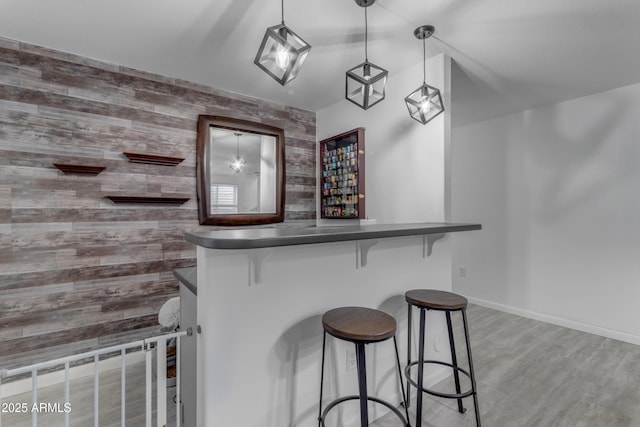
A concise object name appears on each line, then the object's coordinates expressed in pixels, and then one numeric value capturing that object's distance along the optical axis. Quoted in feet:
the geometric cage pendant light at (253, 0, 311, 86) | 4.72
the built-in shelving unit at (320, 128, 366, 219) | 10.27
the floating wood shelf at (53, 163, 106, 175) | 7.44
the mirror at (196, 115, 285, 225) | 9.60
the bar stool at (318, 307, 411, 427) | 4.23
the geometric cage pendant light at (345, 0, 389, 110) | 5.74
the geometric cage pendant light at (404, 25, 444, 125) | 6.74
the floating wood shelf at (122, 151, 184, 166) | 8.39
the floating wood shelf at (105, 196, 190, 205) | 8.14
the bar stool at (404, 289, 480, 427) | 5.32
